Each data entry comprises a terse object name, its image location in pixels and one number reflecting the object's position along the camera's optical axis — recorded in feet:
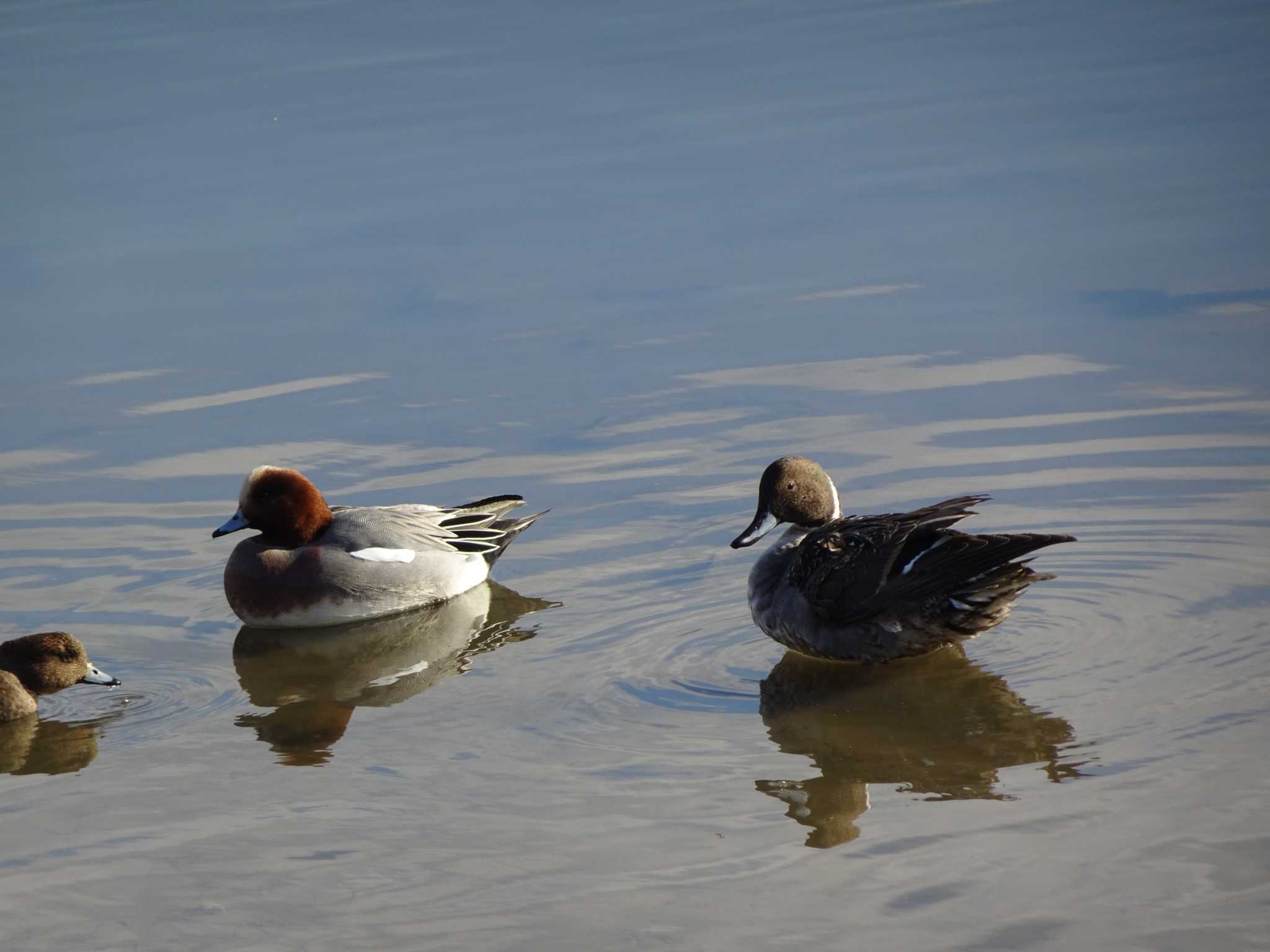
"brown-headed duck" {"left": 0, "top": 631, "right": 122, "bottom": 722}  49.55
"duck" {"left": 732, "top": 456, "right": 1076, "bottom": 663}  46.96
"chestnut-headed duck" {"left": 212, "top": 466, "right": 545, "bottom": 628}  58.29
